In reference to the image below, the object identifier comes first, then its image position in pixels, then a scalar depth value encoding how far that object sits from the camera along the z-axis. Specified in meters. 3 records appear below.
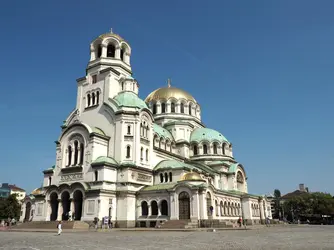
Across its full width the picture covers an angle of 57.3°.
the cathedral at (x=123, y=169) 36.12
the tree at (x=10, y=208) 64.56
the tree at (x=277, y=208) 93.72
